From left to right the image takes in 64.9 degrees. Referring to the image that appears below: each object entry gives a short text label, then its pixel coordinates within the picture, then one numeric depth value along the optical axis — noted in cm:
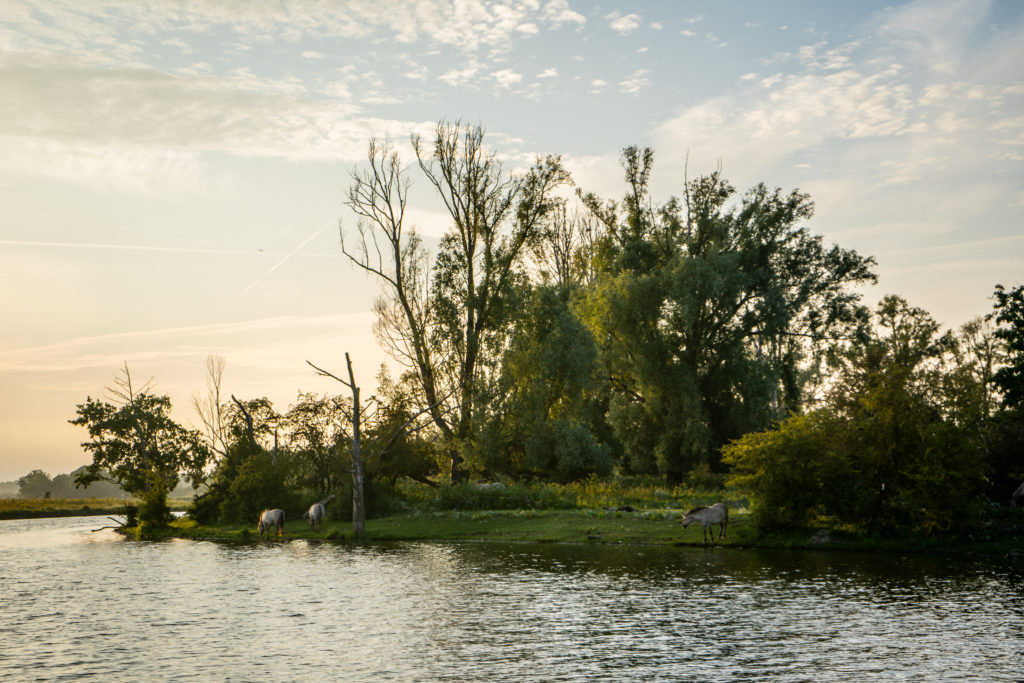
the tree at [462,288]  5188
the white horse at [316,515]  4519
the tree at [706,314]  5375
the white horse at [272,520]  4447
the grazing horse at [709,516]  3384
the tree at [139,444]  5909
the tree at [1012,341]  4438
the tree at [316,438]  5291
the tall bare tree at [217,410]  7494
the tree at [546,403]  5031
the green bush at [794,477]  3266
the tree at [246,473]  4934
